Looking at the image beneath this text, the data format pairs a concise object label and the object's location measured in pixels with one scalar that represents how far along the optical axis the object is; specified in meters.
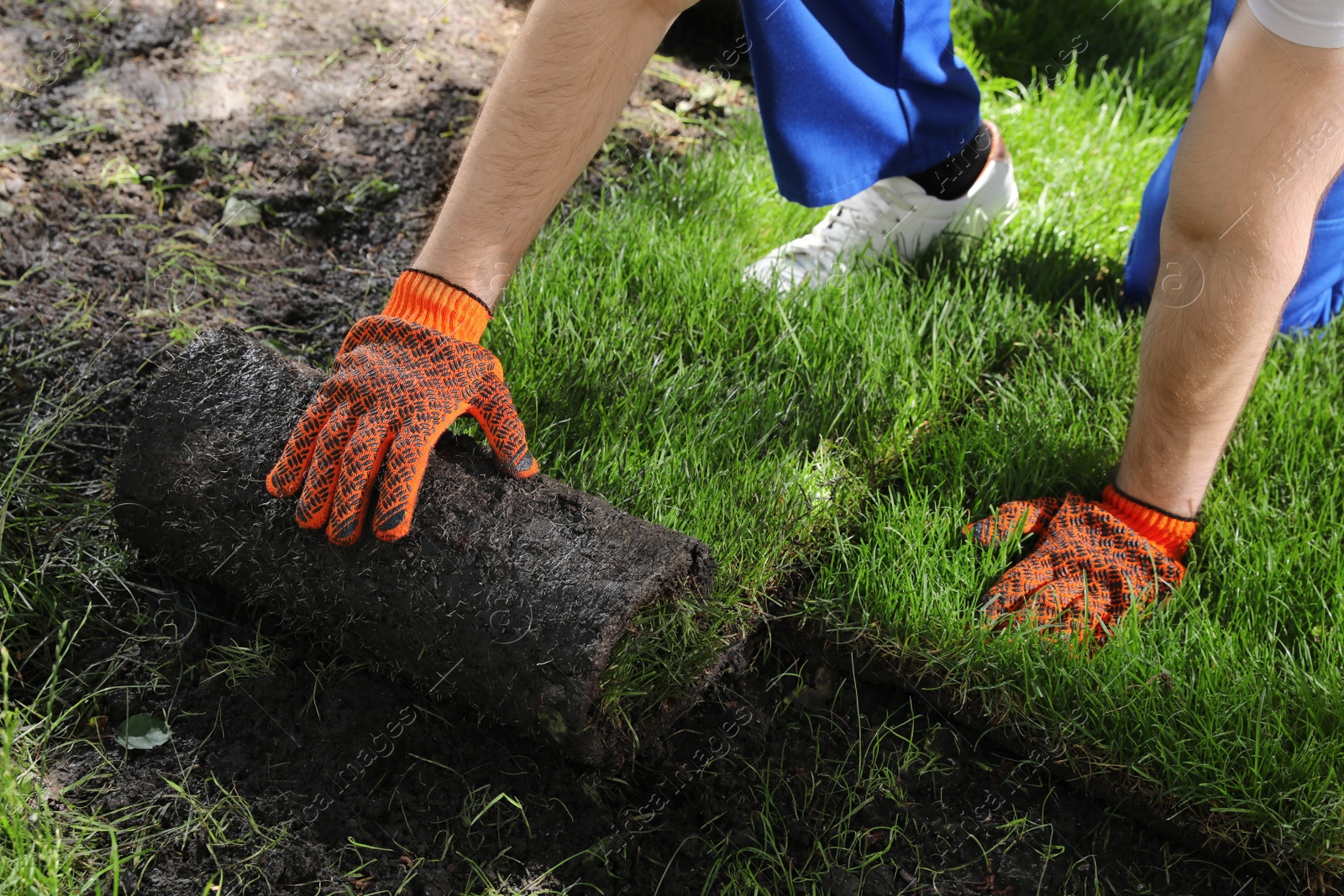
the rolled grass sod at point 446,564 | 1.59
